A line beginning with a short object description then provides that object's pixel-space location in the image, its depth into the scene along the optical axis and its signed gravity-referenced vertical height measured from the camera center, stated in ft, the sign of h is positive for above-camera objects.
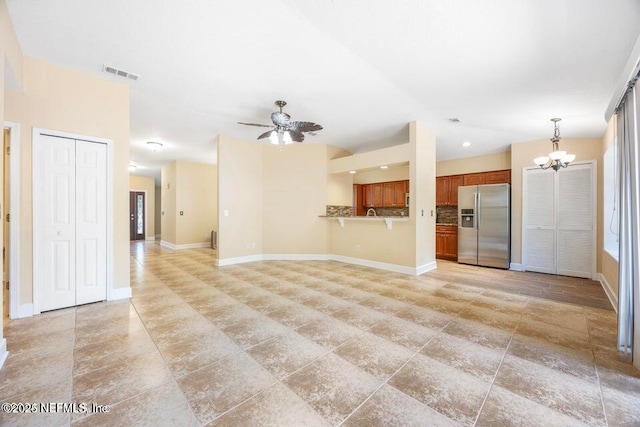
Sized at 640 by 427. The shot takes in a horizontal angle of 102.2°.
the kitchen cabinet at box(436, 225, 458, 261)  22.16 -2.59
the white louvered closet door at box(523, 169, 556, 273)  17.16 -0.64
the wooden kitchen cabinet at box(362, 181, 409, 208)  25.66 +1.91
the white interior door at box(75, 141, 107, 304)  10.71 -0.44
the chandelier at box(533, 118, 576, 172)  13.99 +3.10
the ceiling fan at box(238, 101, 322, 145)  12.78 +4.24
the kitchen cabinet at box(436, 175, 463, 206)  23.29 +2.12
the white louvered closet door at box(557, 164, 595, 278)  15.94 -0.58
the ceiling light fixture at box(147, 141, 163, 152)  20.18 +5.35
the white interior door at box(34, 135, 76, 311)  9.95 -0.38
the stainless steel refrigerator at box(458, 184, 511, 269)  18.56 -0.94
